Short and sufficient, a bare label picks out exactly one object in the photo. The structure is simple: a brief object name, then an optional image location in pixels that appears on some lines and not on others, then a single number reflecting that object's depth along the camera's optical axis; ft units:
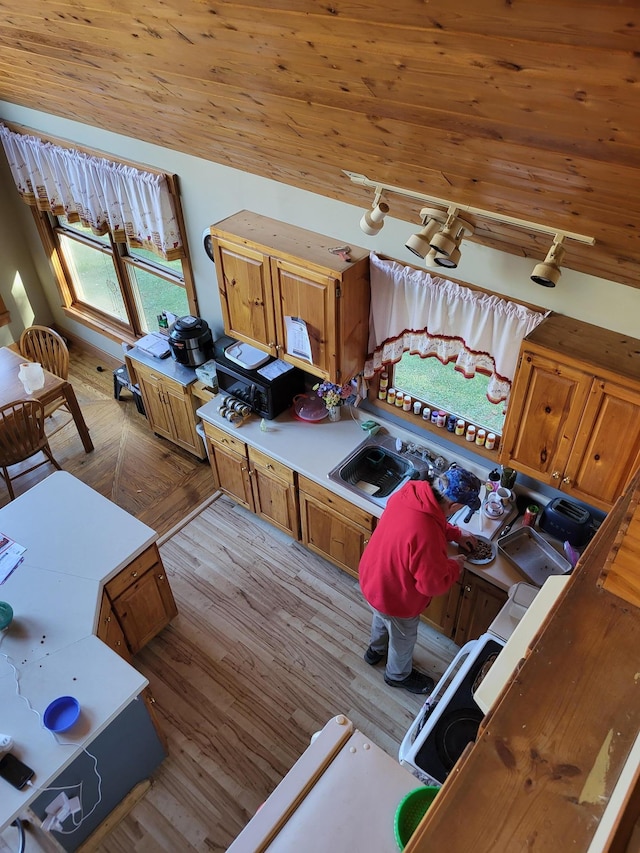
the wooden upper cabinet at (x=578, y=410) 7.81
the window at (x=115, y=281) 16.24
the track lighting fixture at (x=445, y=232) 7.39
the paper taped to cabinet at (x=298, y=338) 11.05
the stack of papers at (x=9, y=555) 9.71
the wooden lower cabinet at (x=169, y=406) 14.74
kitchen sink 11.68
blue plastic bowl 7.86
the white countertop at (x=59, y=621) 7.84
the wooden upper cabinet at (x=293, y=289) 10.28
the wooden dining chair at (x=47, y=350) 16.39
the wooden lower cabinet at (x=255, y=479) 12.60
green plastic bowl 4.68
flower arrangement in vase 12.42
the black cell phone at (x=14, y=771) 7.34
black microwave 12.57
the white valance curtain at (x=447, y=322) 9.57
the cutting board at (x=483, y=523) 10.48
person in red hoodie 9.05
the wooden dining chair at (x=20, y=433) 14.05
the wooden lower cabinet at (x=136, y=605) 10.30
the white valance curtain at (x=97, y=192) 13.69
